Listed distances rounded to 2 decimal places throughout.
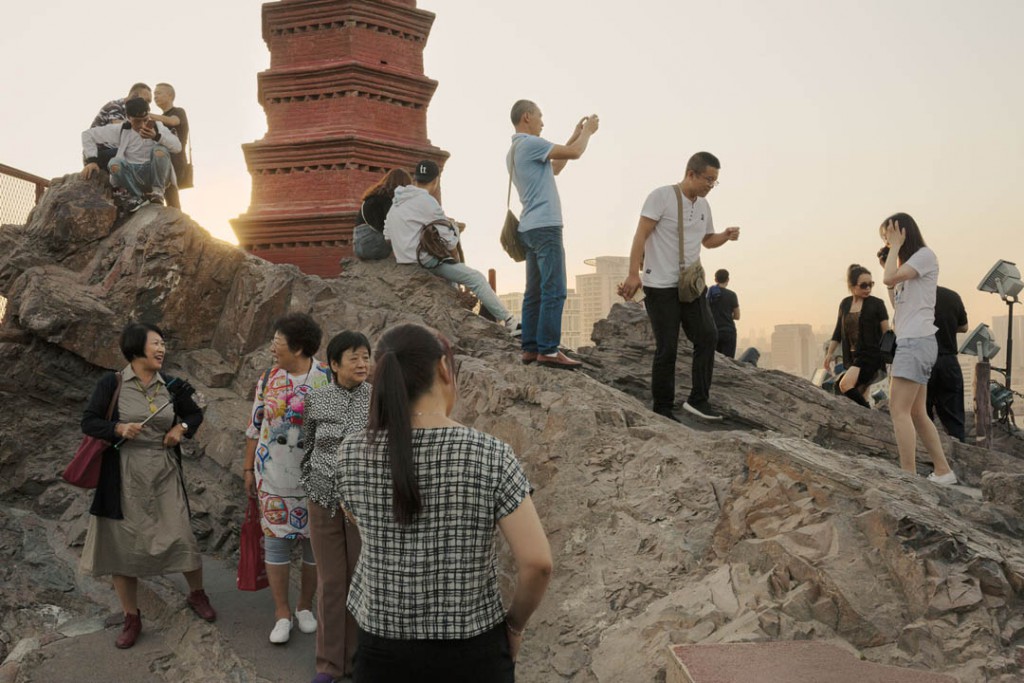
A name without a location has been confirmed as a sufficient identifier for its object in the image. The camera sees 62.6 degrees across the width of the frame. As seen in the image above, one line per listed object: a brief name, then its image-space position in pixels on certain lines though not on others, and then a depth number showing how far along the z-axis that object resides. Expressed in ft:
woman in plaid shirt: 7.34
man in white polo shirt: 19.94
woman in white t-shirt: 17.66
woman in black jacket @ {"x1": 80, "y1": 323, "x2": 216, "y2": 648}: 15.67
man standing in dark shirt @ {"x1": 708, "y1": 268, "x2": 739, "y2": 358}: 35.22
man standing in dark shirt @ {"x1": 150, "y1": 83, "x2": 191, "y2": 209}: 30.32
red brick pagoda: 38.04
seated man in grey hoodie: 25.91
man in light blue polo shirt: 20.31
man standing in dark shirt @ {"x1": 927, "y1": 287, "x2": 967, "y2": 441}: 23.48
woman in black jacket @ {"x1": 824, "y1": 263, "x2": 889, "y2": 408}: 23.81
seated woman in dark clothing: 26.89
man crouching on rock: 28.30
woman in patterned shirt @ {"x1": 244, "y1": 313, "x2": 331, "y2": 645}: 15.69
